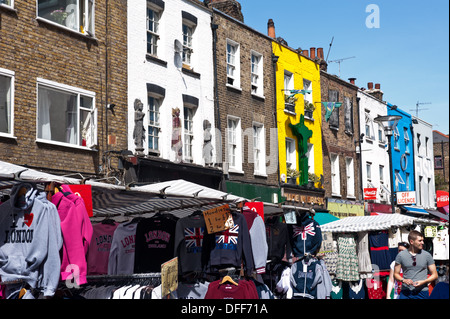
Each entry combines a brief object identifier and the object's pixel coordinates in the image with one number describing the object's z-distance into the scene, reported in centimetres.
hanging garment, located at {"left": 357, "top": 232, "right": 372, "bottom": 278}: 1656
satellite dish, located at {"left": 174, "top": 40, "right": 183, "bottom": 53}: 2225
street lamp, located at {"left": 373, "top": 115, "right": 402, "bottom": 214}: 2283
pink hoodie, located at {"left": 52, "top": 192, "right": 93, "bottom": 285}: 762
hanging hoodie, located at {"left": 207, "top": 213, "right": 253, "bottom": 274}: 1024
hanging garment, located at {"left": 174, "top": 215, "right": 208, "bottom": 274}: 994
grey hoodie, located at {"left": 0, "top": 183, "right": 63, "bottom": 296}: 734
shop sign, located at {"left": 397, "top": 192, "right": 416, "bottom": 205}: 3557
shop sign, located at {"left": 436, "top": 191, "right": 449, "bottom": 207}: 4487
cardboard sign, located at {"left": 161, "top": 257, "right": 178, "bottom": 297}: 855
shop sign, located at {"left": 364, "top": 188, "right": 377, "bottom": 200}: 3458
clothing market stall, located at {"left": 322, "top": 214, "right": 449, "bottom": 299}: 1591
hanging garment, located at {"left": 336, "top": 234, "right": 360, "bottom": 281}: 1573
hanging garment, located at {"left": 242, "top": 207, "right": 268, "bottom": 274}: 1093
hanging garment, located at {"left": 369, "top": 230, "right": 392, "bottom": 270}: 1695
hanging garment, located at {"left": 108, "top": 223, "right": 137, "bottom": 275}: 1028
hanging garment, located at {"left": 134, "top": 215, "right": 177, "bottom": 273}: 1016
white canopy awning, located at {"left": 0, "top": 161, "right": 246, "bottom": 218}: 948
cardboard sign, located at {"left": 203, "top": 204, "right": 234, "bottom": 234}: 1002
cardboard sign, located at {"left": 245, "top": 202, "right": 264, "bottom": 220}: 1196
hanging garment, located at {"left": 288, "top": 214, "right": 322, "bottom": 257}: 1277
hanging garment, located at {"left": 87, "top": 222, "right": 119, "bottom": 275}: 1086
